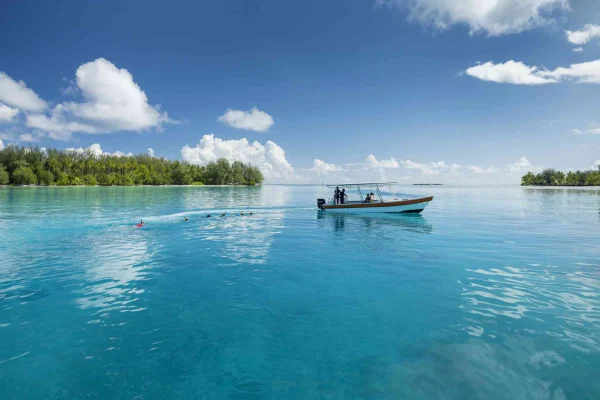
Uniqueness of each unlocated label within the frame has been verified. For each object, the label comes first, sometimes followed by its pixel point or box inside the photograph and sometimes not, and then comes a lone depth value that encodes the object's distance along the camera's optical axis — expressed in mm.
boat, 38219
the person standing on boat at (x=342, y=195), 41938
